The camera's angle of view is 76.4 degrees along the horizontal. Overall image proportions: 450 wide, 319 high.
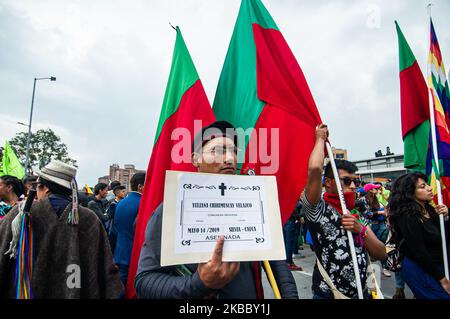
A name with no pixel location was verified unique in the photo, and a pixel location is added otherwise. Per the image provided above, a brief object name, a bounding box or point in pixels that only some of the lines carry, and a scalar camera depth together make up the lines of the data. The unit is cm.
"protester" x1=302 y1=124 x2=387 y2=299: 199
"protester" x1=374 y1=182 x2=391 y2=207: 791
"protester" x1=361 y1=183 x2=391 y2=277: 635
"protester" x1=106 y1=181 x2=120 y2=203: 728
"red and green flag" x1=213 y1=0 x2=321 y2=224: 222
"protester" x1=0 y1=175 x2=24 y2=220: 350
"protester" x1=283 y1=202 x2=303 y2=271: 657
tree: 2391
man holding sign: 114
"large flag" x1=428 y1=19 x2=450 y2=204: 290
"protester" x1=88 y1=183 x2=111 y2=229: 663
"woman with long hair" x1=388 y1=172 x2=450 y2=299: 252
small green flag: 821
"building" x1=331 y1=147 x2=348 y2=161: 6784
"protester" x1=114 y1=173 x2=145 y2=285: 367
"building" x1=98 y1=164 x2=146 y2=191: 6337
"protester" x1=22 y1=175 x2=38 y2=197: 466
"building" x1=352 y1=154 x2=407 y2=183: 4088
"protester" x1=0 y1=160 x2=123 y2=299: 193
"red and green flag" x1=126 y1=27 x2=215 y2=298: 212
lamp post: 1645
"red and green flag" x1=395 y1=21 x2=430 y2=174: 301
